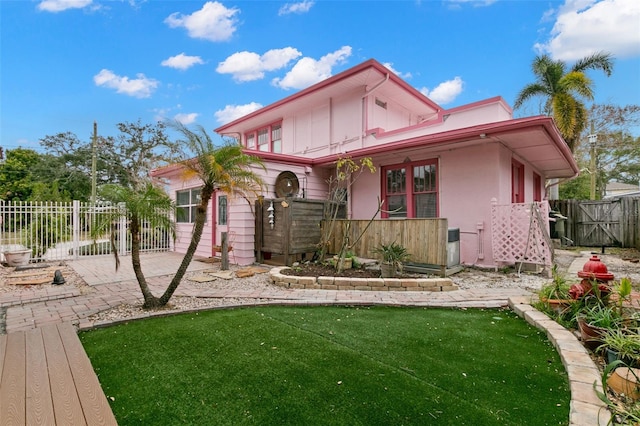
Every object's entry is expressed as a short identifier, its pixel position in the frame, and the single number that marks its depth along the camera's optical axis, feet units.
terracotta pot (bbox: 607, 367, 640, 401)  7.06
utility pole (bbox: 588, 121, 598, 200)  59.67
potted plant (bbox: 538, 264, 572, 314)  12.43
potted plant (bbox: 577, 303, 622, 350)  9.74
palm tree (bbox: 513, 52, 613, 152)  45.52
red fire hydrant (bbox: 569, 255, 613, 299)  11.37
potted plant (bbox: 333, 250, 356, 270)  20.99
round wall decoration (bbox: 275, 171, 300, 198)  28.73
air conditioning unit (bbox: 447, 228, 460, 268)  21.27
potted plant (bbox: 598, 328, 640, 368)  8.13
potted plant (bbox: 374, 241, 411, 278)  19.36
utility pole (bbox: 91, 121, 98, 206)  66.68
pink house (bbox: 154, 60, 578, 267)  23.12
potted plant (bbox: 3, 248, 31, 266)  26.49
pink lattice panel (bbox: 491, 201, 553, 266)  21.04
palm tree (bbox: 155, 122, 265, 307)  14.38
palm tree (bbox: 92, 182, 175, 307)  13.28
